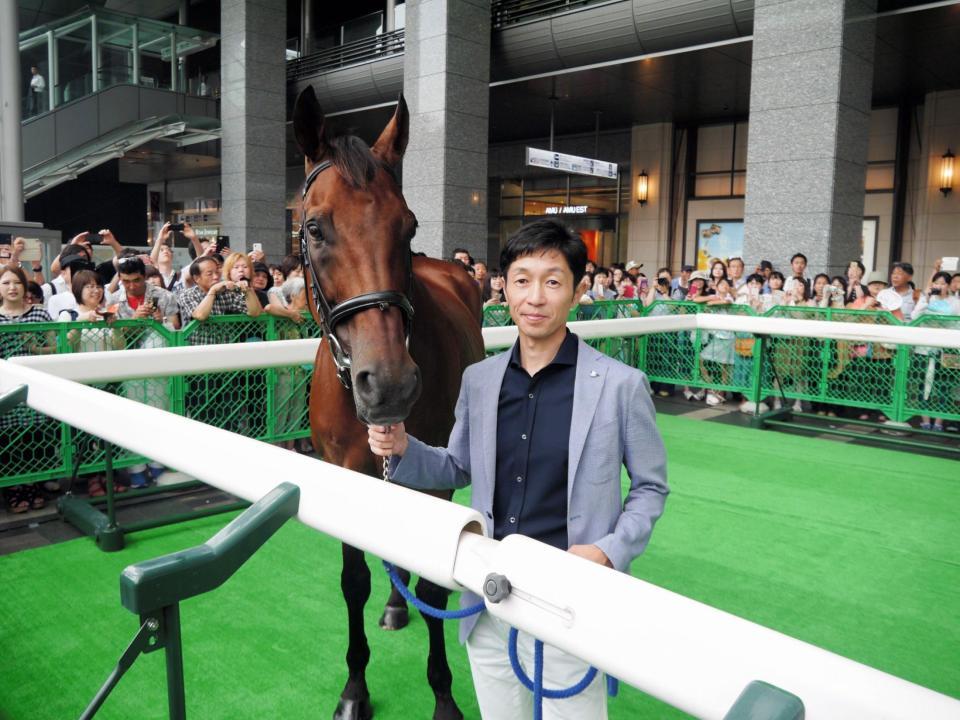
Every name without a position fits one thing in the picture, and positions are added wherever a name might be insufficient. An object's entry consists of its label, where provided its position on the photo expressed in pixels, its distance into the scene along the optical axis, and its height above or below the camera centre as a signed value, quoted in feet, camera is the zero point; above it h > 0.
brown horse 6.79 -0.52
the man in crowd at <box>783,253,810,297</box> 32.63 +0.80
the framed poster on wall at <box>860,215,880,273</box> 53.47 +3.09
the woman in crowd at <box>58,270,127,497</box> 18.22 -1.49
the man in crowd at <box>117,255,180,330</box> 20.86 -0.90
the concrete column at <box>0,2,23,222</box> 34.32 +6.29
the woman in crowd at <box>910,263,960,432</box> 25.11 -2.87
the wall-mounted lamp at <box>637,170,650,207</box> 63.21 +7.73
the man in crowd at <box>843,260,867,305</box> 30.39 +0.14
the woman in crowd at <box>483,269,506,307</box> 32.91 -0.65
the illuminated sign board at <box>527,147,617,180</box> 47.01 +7.55
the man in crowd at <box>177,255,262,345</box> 20.36 -0.85
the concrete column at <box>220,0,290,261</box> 55.72 +10.79
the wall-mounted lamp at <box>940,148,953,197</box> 49.47 +7.33
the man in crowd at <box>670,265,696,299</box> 40.88 +0.00
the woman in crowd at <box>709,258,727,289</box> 34.30 +0.44
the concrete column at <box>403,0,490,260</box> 43.93 +8.95
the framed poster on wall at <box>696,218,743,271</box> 60.49 +3.32
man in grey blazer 5.92 -1.33
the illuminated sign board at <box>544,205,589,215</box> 67.46 +5.98
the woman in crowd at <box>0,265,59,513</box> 17.21 -1.93
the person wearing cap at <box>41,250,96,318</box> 20.43 -0.58
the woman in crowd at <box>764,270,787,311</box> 30.71 -0.33
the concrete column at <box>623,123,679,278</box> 62.69 +6.68
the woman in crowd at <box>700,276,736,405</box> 30.35 -2.72
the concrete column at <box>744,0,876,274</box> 32.55 +6.68
